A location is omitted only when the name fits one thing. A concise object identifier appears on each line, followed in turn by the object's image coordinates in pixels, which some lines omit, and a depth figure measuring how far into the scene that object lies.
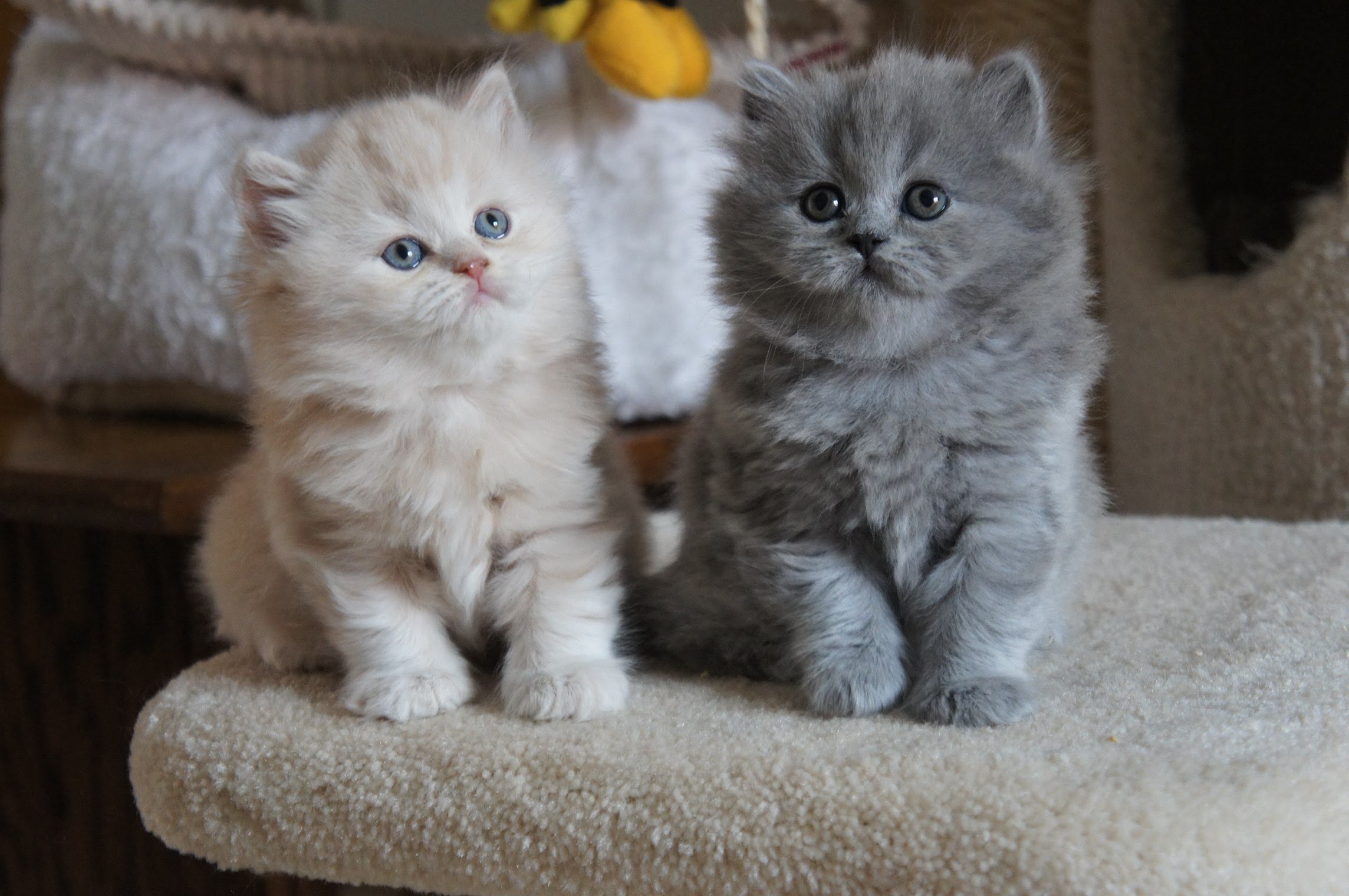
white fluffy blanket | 0.87
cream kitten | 0.61
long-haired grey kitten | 0.59
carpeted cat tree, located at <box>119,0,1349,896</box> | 0.53
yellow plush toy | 0.83
